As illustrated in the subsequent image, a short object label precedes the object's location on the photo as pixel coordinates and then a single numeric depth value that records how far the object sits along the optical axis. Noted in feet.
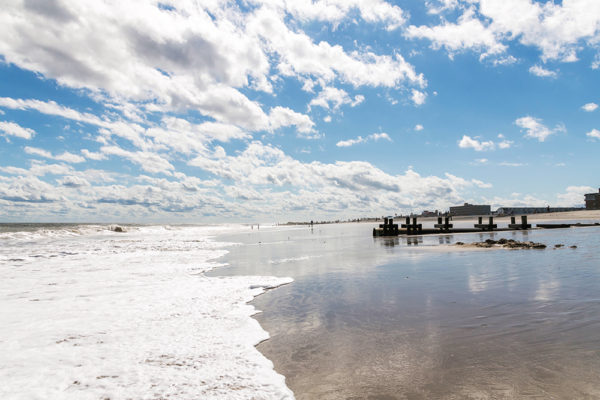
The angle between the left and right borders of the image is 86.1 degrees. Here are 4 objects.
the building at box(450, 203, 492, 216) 531.74
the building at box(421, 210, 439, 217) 581.20
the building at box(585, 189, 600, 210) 353.74
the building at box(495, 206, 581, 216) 451.28
